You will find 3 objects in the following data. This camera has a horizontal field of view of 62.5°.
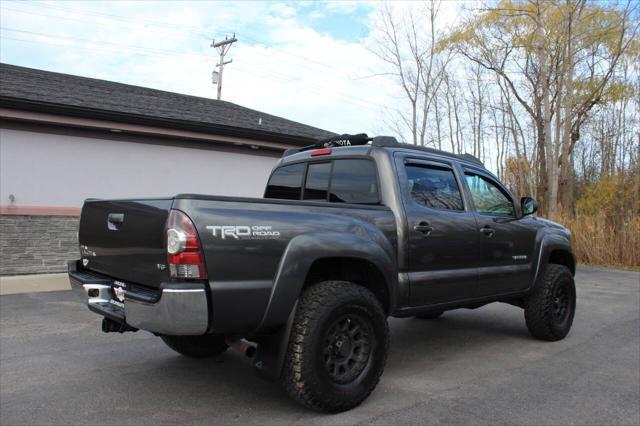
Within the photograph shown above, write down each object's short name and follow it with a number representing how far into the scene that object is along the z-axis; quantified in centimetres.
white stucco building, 984
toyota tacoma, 322
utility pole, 3053
